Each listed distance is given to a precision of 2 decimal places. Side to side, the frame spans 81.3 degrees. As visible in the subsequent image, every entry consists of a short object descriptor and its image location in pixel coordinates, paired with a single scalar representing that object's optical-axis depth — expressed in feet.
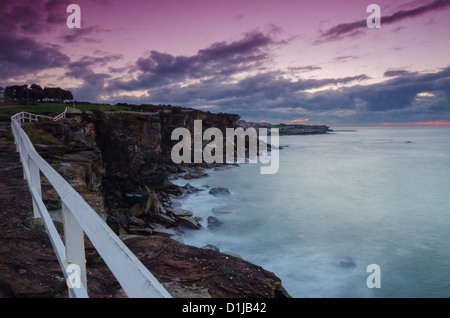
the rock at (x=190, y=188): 83.93
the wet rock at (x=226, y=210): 66.41
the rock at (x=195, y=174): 107.04
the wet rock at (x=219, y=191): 83.51
